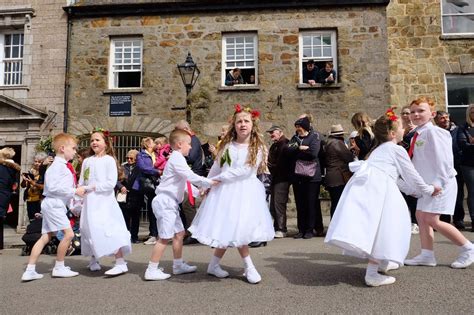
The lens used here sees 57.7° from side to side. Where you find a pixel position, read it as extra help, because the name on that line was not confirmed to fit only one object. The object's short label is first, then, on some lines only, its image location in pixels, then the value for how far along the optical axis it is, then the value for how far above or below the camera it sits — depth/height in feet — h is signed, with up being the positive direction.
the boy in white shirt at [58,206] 16.92 -1.07
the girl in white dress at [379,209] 13.28 -0.92
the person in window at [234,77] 43.52 +10.39
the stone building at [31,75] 44.29 +11.07
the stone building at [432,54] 43.37 +12.81
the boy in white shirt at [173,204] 15.92 -0.93
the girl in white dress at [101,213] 16.62 -1.33
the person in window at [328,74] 42.35 +10.45
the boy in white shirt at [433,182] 15.66 -0.10
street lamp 36.37 +9.27
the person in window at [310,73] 42.98 +10.81
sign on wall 44.09 +7.62
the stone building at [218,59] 42.63 +12.27
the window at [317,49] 43.45 +13.26
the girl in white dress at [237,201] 14.39 -0.73
